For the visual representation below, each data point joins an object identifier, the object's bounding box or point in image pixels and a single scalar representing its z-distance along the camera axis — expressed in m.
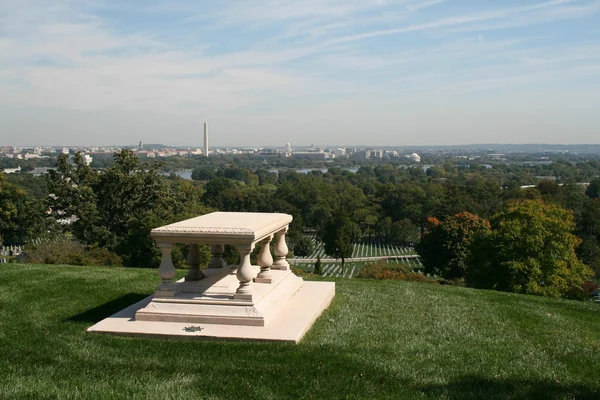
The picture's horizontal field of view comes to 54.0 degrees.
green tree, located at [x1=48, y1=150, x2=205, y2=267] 27.94
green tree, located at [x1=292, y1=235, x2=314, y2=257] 69.75
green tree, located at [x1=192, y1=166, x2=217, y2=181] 177.38
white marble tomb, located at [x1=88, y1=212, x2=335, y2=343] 8.66
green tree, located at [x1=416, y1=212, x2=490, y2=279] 43.59
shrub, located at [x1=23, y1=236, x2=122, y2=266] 20.39
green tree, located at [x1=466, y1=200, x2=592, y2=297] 25.61
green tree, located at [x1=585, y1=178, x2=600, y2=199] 112.06
